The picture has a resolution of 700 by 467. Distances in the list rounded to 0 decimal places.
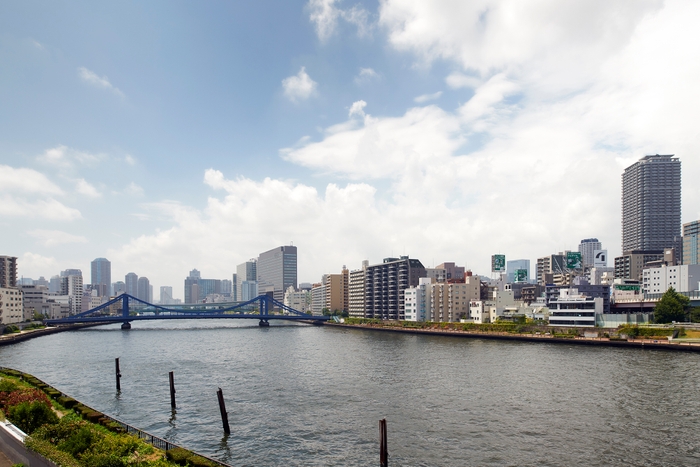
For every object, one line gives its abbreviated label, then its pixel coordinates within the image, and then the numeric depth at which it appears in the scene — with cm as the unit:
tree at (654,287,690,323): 7462
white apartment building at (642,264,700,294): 9938
